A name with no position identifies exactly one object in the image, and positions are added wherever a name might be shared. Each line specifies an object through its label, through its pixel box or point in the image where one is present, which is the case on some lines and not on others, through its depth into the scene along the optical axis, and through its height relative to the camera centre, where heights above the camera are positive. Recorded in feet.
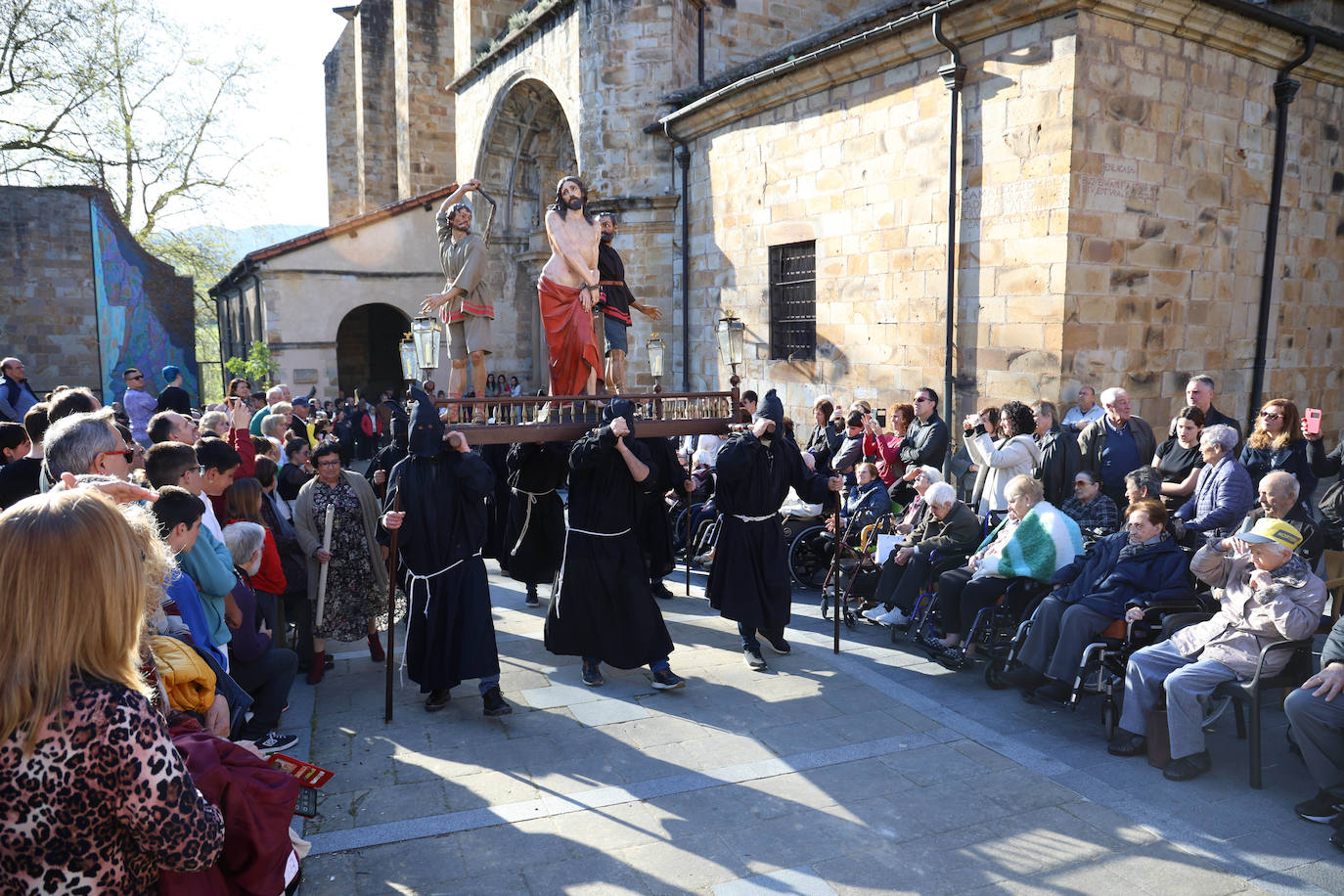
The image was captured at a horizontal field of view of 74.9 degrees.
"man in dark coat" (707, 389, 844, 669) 21.11 -3.99
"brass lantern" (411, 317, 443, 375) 19.75 +0.67
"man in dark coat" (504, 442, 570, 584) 24.75 -4.08
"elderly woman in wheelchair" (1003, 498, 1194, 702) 17.29 -4.33
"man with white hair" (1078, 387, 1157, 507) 23.98 -2.01
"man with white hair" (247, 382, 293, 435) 31.14 -0.97
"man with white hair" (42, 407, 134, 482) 12.39 -1.09
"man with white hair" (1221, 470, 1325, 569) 16.34 -2.34
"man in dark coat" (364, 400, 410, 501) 19.47 -1.83
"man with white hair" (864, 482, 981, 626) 21.85 -4.33
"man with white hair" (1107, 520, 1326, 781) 14.64 -4.70
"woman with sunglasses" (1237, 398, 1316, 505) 20.95 -1.79
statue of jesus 23.02 +2.19
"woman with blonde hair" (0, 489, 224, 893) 6.10 -2.43
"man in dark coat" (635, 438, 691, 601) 23.27 -4.23
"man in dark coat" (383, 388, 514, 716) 18.04 -4.06
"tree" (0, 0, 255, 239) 62.85 +21.82
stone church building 28.09 +7.11
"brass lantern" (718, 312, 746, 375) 27.09 +1.14
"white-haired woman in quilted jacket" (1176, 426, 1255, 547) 19.11 -2.59
